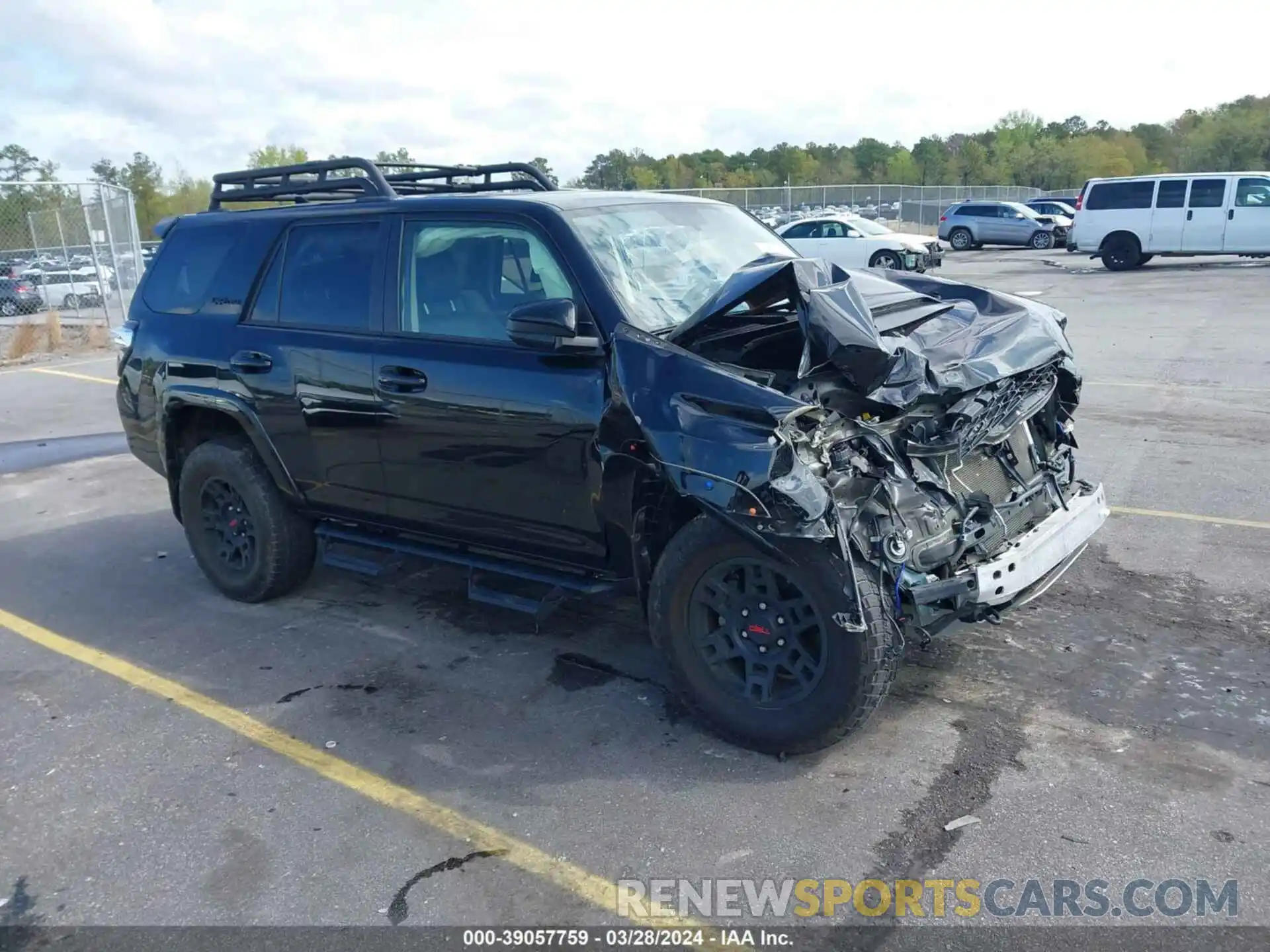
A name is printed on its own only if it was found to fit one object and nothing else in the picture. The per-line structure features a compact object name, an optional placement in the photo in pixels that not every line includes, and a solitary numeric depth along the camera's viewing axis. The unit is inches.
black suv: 136.5
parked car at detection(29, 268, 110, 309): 802.8
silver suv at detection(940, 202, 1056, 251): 1284.4
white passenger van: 853.8
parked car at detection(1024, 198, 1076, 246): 1280.8
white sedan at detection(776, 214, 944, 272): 898.7
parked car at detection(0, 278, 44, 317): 848.9
